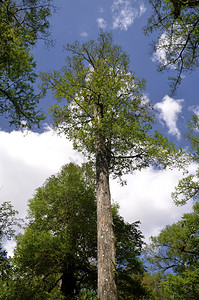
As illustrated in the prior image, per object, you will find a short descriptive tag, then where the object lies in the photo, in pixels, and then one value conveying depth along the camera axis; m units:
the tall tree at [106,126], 6.28
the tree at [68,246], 9.23
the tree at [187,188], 11.72
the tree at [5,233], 5.88
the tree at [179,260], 12.65
